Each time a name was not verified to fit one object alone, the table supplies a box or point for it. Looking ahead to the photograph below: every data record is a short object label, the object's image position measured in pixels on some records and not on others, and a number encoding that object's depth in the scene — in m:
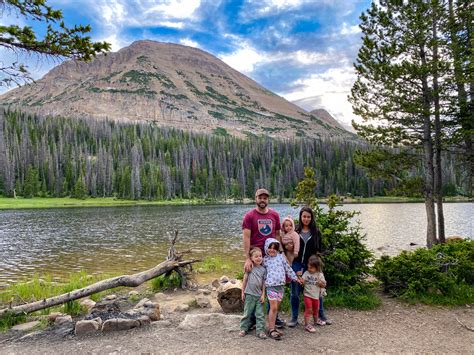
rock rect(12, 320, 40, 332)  8.88
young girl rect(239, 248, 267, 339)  7.47
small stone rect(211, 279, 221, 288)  13.39
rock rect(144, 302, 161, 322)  9.04
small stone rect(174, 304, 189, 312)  10.15
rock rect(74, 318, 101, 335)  8.26
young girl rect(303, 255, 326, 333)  7.93
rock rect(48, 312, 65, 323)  9.28
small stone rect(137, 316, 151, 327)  8.64
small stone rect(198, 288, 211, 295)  12.09
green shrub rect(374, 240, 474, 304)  9.70
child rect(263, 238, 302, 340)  7.45
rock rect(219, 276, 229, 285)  13.53
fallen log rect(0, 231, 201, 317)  9.77
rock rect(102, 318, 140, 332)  8.31
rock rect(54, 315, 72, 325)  9.09
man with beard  7.68
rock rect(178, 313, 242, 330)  8.31
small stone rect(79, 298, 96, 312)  10.67
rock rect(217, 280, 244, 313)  9.63
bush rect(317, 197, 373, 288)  9.76
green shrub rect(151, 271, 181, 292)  13.21
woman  8.21
